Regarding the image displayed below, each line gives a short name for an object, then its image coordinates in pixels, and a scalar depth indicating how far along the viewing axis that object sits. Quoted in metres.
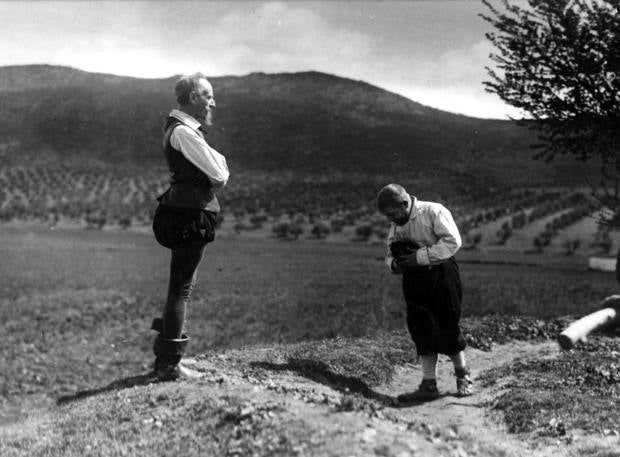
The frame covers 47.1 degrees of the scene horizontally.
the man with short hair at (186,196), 7.68
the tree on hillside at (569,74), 13.72
